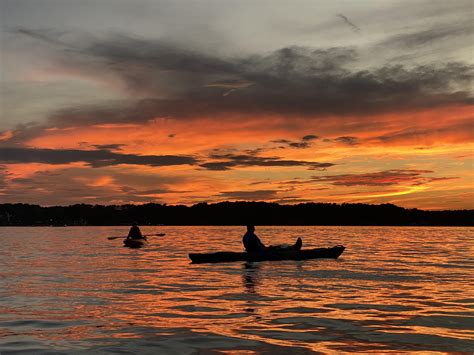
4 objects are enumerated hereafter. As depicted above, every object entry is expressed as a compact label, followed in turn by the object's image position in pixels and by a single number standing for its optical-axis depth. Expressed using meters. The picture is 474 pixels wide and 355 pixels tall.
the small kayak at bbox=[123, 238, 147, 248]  54.69
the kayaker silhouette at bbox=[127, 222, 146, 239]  54.69
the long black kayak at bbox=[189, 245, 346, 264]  35.31
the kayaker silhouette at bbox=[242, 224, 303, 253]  34.77
